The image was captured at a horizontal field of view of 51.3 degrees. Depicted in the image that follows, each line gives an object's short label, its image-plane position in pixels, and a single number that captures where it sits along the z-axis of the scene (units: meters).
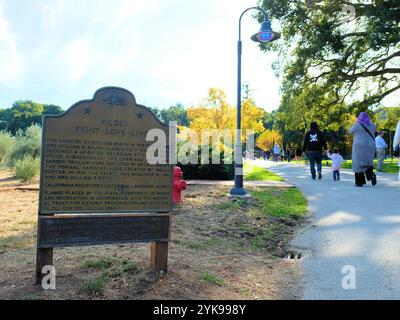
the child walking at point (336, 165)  14.34
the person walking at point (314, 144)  14.47
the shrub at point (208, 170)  14.92
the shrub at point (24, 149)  16.67
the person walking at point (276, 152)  43.22
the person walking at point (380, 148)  18.30
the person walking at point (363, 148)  12.02
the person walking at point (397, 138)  7.45
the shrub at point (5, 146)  17.92
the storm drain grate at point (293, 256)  5.46
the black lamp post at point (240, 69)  10.24
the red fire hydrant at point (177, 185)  8.30
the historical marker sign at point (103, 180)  4.02
